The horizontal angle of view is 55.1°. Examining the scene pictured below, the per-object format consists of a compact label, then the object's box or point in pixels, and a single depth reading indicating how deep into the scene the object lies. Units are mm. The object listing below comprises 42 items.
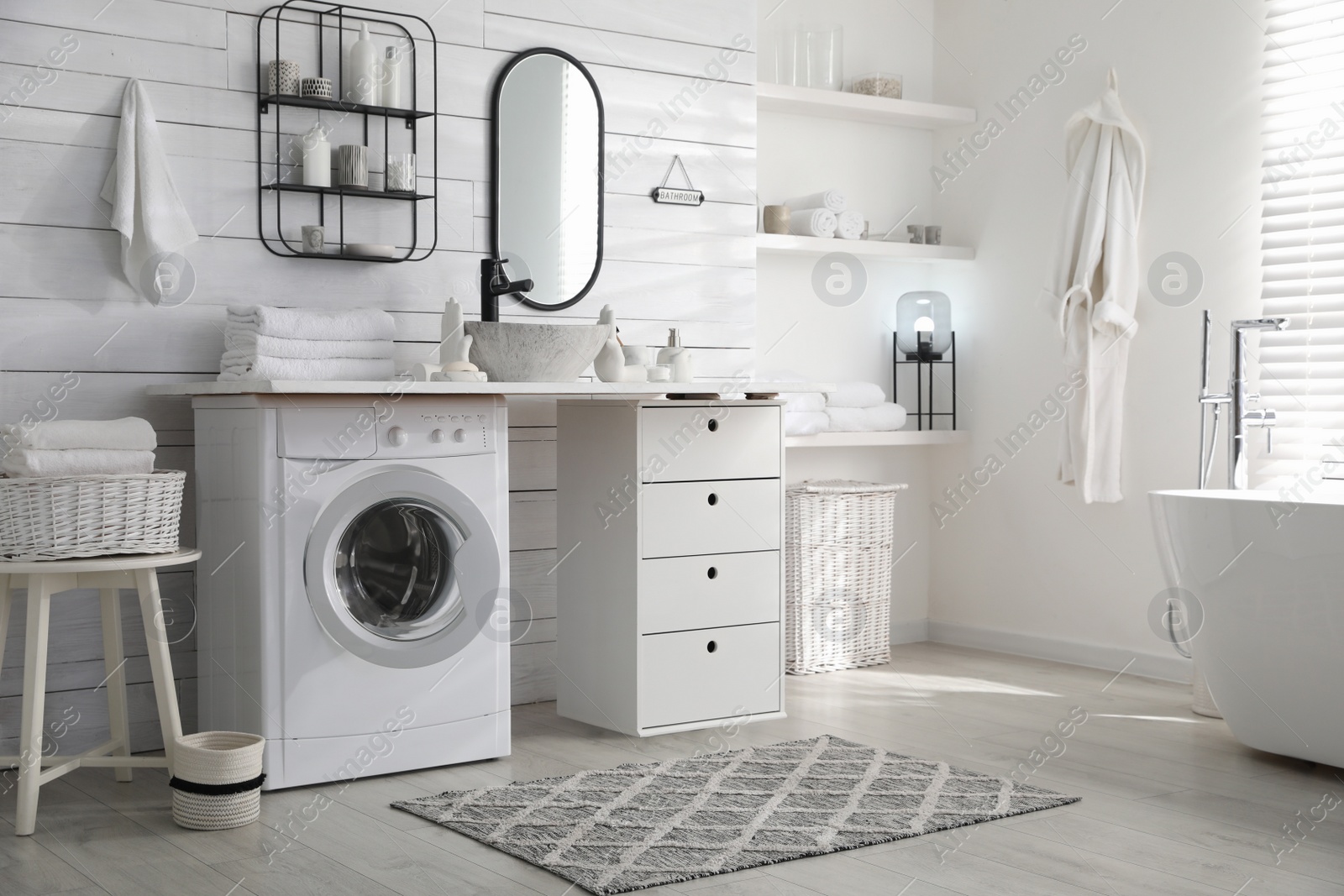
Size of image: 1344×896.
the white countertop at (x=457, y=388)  2574
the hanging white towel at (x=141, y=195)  2914
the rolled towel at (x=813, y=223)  4172
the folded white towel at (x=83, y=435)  2438
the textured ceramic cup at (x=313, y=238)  3168
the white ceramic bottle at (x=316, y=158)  3149
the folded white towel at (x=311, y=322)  2824
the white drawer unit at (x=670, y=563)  3107
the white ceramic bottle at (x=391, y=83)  3279
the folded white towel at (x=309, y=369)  2805
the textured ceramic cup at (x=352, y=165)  3197
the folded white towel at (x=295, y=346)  2818
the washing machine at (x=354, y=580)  2672
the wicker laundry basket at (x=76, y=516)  2426
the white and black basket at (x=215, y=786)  2430
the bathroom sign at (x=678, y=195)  3754
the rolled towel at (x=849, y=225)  4254
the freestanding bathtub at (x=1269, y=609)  2682
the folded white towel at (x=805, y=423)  4051
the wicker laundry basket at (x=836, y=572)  4047
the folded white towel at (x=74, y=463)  2426
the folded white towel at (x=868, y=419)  4207
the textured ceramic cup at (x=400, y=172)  3281
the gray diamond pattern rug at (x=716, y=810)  2258
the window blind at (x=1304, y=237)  3502
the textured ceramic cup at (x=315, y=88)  3135
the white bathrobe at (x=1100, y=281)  3893
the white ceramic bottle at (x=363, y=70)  3209
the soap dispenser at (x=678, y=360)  3269
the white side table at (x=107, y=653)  2420
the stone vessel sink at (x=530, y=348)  2980
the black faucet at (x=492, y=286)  3162
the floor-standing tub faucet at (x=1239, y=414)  3436
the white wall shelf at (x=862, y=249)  4098
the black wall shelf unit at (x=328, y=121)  3160
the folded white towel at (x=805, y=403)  4078
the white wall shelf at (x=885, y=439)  4113
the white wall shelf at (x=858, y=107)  4148
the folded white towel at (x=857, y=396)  4230
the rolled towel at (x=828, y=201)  4219
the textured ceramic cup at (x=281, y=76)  3117
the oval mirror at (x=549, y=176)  3512
